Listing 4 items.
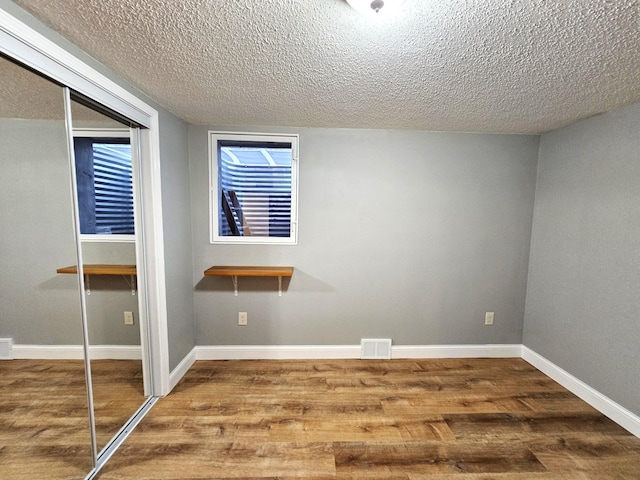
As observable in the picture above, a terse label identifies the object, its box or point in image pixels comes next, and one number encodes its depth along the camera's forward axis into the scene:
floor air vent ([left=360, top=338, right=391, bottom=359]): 2.55
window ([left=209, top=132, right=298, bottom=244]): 2.37
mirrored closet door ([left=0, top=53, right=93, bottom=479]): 1.22
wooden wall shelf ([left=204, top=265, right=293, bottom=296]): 2.23
